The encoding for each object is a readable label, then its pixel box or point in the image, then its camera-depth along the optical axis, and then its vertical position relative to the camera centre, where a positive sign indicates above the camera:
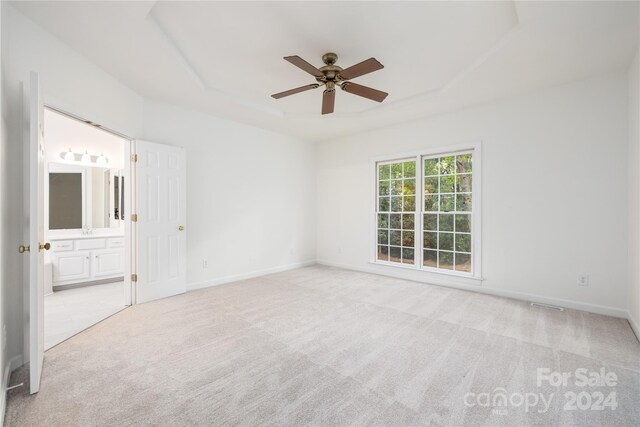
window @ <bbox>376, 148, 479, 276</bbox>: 4.47 +0.00
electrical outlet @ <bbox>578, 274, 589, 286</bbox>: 3.48 -0.82
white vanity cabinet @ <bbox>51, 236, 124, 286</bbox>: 4.44 -0.74
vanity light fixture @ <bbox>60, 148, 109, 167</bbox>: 4.91 +1.00
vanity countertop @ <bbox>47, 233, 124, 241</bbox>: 4.51 -0.36
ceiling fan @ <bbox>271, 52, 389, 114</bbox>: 2.59 +1.35
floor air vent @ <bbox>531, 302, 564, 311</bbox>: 3.57 -1.19
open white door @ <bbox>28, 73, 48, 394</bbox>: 1.92 -0.16
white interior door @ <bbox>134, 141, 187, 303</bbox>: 3.81 -0.09
